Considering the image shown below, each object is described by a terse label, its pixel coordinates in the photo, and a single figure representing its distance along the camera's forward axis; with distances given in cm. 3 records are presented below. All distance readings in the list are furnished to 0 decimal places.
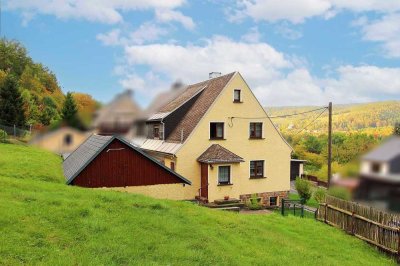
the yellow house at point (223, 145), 3116
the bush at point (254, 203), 2681
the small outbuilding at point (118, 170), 2014
